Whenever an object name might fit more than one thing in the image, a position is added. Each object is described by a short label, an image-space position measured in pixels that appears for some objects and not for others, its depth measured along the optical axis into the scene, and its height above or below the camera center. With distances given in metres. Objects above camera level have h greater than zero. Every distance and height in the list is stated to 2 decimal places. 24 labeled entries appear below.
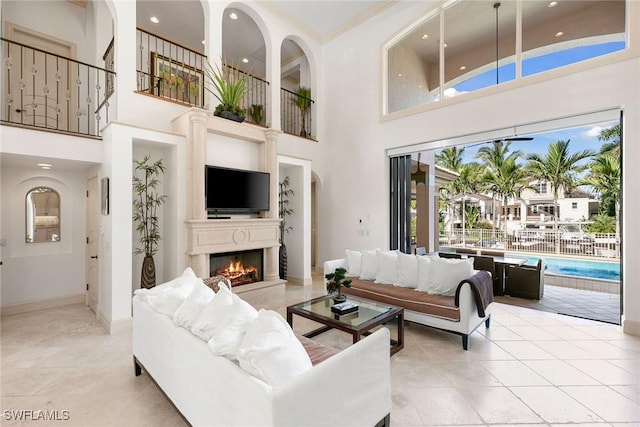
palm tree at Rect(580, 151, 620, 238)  7.40 +0.93
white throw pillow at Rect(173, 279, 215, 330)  1.90 -0.63
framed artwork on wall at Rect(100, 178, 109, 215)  3.67 +0.24
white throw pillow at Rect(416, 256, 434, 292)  3.60 -0.76
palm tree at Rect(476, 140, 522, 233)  10.75 +2.03
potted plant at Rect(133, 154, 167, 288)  4.14 +0.07
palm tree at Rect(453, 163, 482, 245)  11.69 +1.28
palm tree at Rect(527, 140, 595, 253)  8.46 +1.34
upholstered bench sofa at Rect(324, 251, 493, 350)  3.10 -0.99
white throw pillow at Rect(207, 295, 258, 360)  1.54 -0.66
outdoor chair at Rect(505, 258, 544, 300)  5.04 -1.22
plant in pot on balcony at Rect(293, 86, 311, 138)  6.98 +2.66
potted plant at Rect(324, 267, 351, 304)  3.26 -0.79
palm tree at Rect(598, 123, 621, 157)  7.10 +1.81
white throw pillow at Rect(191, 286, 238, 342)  1.73 -0.63
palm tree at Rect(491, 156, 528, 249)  10.32 +1.19
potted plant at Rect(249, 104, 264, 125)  6.46 +2.21
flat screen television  4.57 +0.38
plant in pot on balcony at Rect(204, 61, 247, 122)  4.77 +1.90
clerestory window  4.03 +2.75
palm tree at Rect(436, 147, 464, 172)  12.11 +2.26
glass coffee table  2.70 -1.03
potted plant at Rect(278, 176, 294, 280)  6.20 +0.17
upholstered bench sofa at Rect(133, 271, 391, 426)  1.28 -0.83
